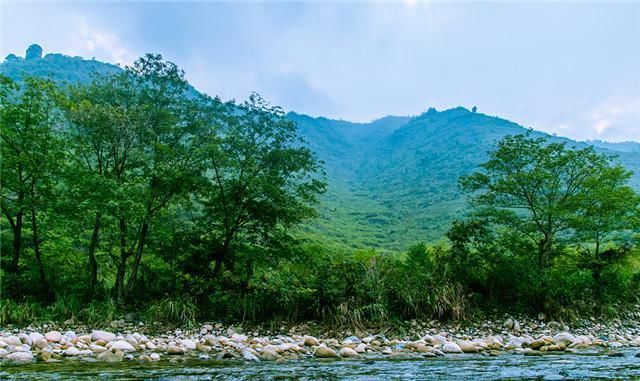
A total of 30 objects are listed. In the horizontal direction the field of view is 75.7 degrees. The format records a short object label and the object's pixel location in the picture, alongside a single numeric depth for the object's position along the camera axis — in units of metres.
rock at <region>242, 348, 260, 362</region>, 7.36
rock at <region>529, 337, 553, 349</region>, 8.83
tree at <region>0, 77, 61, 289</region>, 11.81
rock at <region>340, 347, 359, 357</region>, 7.92
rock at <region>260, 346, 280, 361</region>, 7.54
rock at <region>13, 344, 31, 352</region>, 7.42
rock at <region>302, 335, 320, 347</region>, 9.07
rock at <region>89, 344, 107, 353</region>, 7.85
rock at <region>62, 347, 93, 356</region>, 7.38
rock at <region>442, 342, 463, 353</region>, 8.41
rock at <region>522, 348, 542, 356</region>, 8.12
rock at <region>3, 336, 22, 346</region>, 8.04
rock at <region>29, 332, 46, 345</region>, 8.19
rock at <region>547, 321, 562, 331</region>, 11.52
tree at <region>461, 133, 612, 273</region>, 13.31
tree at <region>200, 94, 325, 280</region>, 13.31
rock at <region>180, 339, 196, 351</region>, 8.37
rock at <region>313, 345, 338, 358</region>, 7.78
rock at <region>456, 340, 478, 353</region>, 8.48
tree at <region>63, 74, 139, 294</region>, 11.14
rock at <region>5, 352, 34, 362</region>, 6.69
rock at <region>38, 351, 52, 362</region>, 6.76
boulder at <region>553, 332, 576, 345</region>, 9.37
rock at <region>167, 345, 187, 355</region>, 7.90
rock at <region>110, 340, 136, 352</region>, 8.07
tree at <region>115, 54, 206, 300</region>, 12.34
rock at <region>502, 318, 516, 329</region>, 11.47
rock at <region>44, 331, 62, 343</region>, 8.62
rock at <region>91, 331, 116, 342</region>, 9.12
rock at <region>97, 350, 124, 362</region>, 7.07
